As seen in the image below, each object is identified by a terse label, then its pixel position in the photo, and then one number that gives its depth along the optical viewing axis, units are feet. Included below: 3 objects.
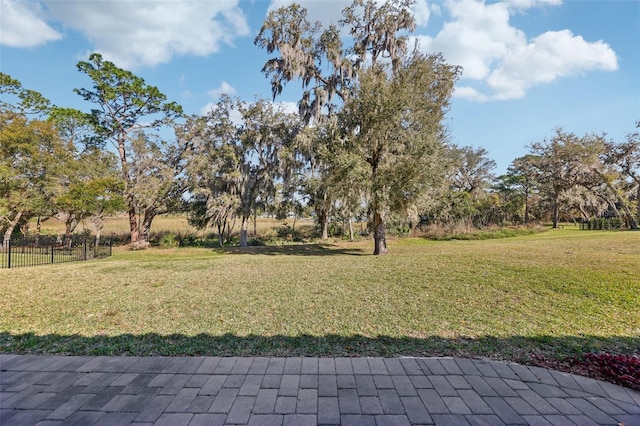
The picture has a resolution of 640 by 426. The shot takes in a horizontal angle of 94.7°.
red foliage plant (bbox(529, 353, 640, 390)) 8.00
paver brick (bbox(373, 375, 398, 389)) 7.66
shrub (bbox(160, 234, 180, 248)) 54.08
